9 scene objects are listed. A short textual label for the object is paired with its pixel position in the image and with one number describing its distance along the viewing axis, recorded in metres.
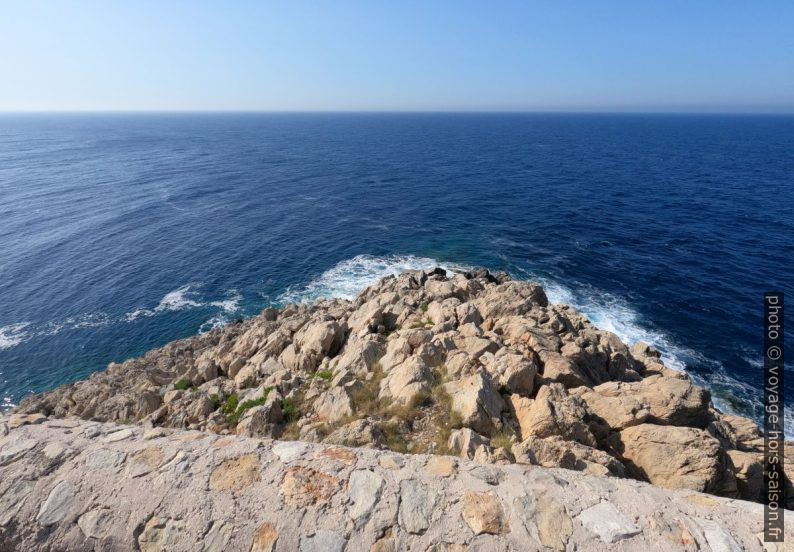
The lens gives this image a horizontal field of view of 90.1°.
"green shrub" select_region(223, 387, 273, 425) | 19.89
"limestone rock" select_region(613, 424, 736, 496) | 12.26
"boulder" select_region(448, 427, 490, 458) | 12.41
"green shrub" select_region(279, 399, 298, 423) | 17.94
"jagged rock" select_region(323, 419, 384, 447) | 13.42
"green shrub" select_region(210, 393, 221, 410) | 21.89
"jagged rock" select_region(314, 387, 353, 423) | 16.35
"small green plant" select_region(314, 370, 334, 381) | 21.17
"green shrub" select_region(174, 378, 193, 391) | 26.58
